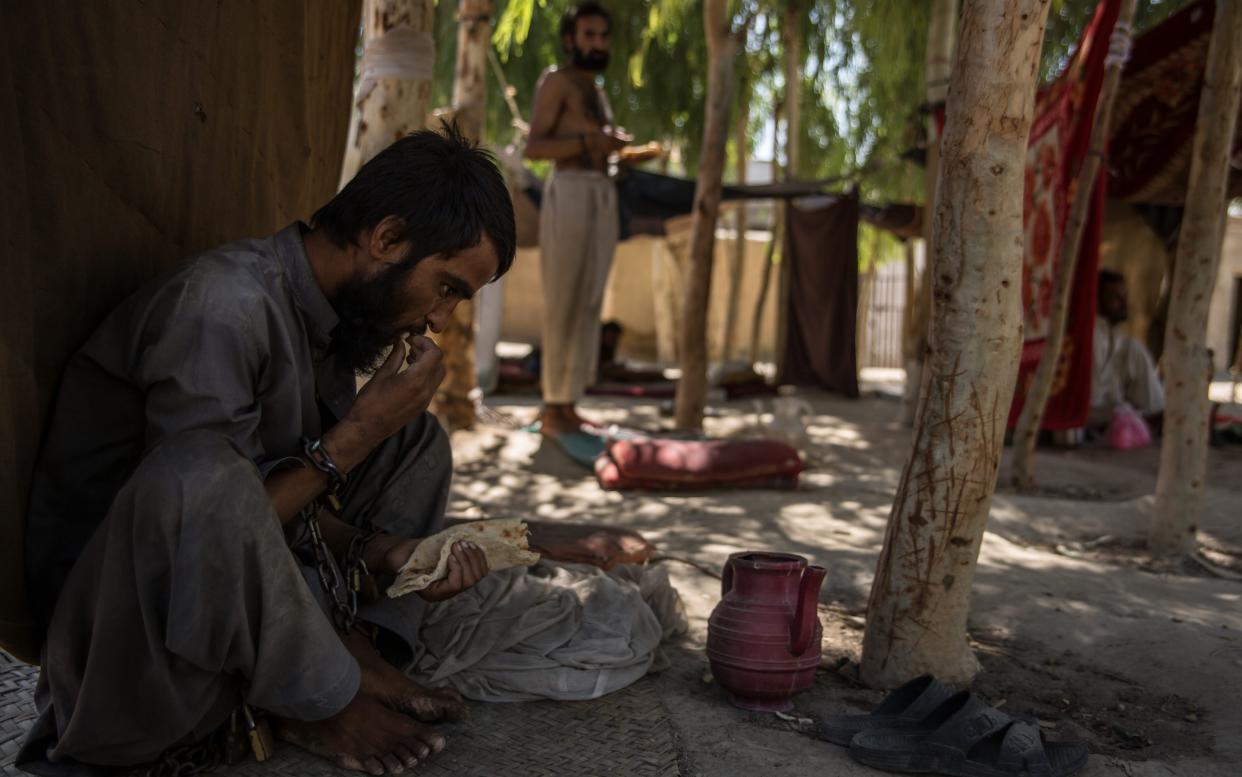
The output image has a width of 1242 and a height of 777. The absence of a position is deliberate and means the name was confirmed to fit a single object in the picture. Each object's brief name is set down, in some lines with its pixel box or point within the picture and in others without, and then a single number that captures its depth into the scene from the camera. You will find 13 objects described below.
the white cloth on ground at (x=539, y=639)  2.40
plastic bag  7.34
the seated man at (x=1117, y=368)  7.68
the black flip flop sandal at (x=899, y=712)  2.20
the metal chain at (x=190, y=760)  1.88
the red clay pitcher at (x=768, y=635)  2.35
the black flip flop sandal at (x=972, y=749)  2.05
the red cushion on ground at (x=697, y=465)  5.02
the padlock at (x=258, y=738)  1.96
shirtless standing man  5.56
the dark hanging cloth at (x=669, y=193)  8.82
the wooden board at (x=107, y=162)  1.79
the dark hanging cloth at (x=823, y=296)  9.95
